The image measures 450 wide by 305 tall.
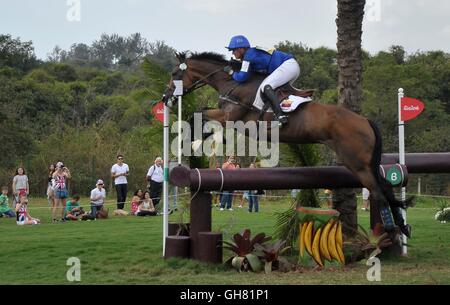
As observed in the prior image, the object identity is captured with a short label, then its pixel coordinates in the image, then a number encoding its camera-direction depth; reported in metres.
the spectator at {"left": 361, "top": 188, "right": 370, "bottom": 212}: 19.07
